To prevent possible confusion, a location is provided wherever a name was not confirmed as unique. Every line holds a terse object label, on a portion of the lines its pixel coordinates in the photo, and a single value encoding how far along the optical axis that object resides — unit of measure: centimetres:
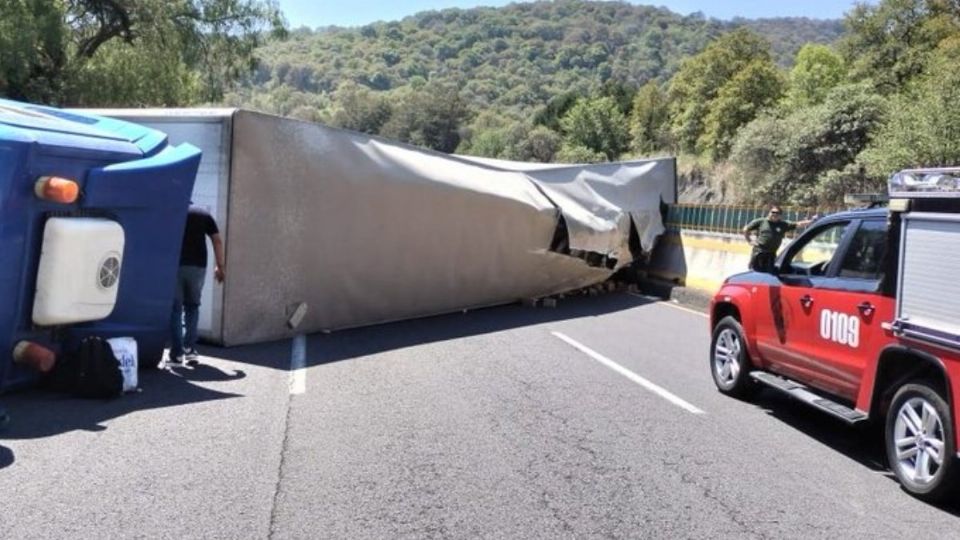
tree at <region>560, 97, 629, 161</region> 9151
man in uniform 1382
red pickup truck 553
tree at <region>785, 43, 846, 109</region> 4834
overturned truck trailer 1021
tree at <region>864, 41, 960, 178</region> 2539
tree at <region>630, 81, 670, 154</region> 7894
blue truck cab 686
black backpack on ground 730
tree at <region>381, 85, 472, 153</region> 12388
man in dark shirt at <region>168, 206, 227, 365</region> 900
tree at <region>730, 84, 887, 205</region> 3117
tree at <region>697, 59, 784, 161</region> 5319
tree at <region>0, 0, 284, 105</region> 2355
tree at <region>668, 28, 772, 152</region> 6128
